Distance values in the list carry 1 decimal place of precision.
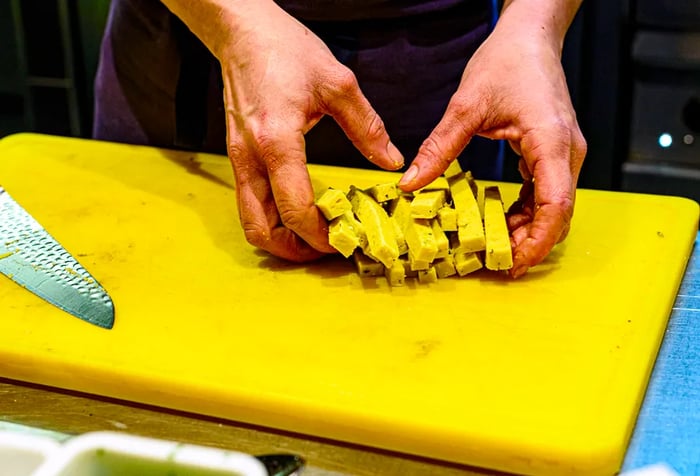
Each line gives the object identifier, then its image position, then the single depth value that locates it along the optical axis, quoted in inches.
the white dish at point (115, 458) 30.2
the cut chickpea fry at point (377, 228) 38.2
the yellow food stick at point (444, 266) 38.7
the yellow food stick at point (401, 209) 38.9
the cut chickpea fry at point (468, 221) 38.4
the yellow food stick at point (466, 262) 38.7
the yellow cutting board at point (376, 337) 34.1
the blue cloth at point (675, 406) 33.9
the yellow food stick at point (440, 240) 38.5
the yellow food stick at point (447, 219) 38.6
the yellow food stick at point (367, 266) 38.8
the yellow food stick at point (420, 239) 38.2
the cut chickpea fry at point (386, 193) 39.2
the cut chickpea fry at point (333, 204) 38.4
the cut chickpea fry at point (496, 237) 38.2
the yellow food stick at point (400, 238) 38.7
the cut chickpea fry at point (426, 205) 38.4
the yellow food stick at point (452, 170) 40.6
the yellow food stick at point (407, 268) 38.6
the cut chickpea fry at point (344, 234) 38.4
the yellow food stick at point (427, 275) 38.7
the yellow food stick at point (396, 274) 38.4
